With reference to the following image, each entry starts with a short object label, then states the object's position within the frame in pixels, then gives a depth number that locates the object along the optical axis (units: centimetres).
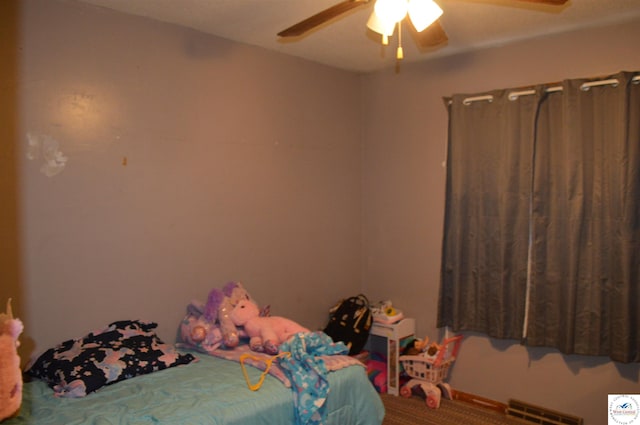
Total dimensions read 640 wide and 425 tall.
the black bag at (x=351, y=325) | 399
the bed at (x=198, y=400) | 226
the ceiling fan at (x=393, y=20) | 210
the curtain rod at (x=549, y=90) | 314
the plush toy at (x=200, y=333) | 313
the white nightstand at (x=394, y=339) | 398
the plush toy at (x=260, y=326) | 312
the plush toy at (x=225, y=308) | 316
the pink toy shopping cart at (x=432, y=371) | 378
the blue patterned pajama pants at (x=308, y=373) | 263
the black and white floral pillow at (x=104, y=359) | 250
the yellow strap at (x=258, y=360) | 260
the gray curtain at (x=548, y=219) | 312
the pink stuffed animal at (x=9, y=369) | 146
